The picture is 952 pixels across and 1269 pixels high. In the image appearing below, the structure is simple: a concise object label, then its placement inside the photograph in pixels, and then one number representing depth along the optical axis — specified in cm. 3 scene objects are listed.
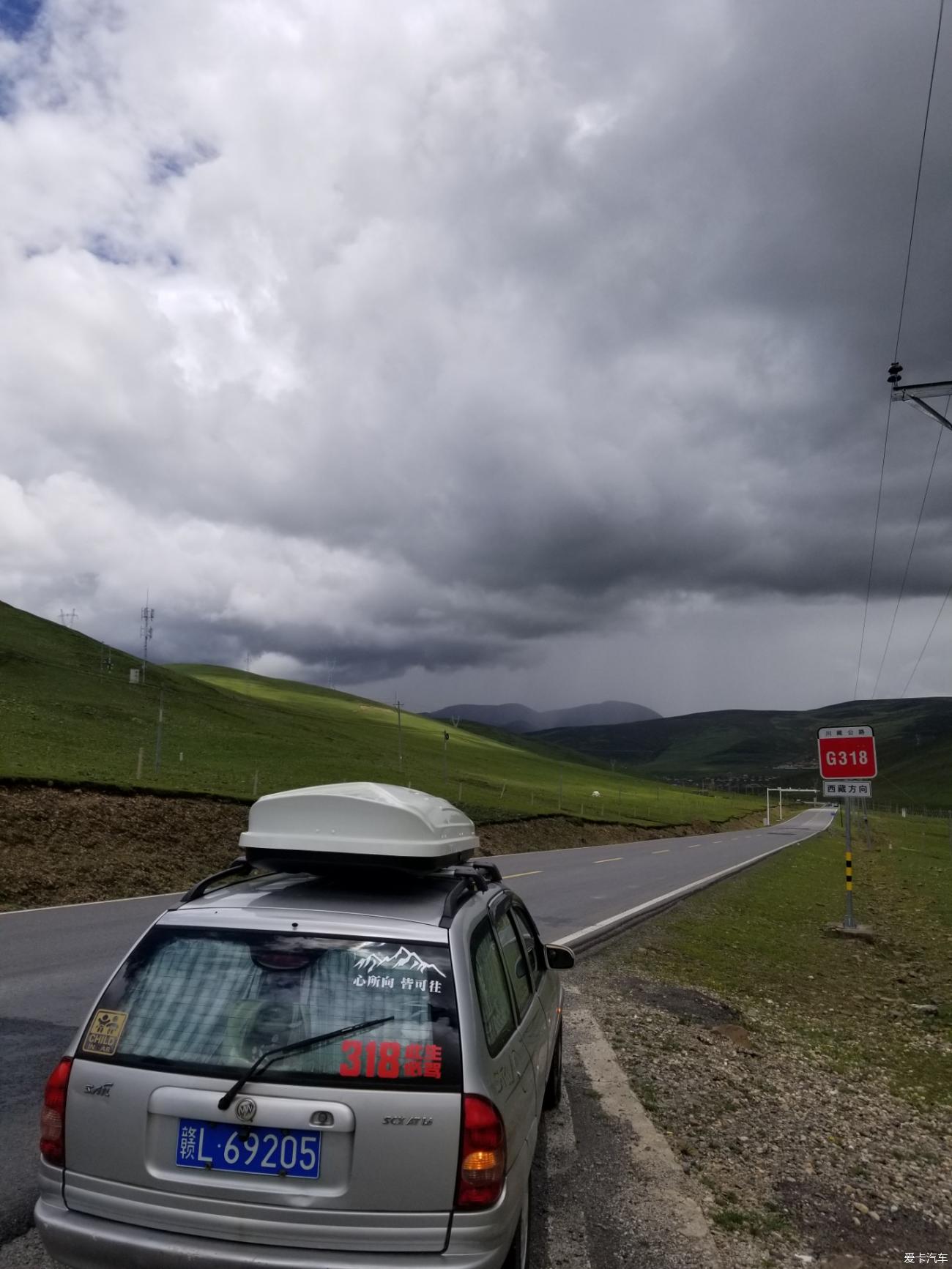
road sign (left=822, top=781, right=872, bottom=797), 1583
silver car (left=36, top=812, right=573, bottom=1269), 316
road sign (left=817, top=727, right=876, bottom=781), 1628
